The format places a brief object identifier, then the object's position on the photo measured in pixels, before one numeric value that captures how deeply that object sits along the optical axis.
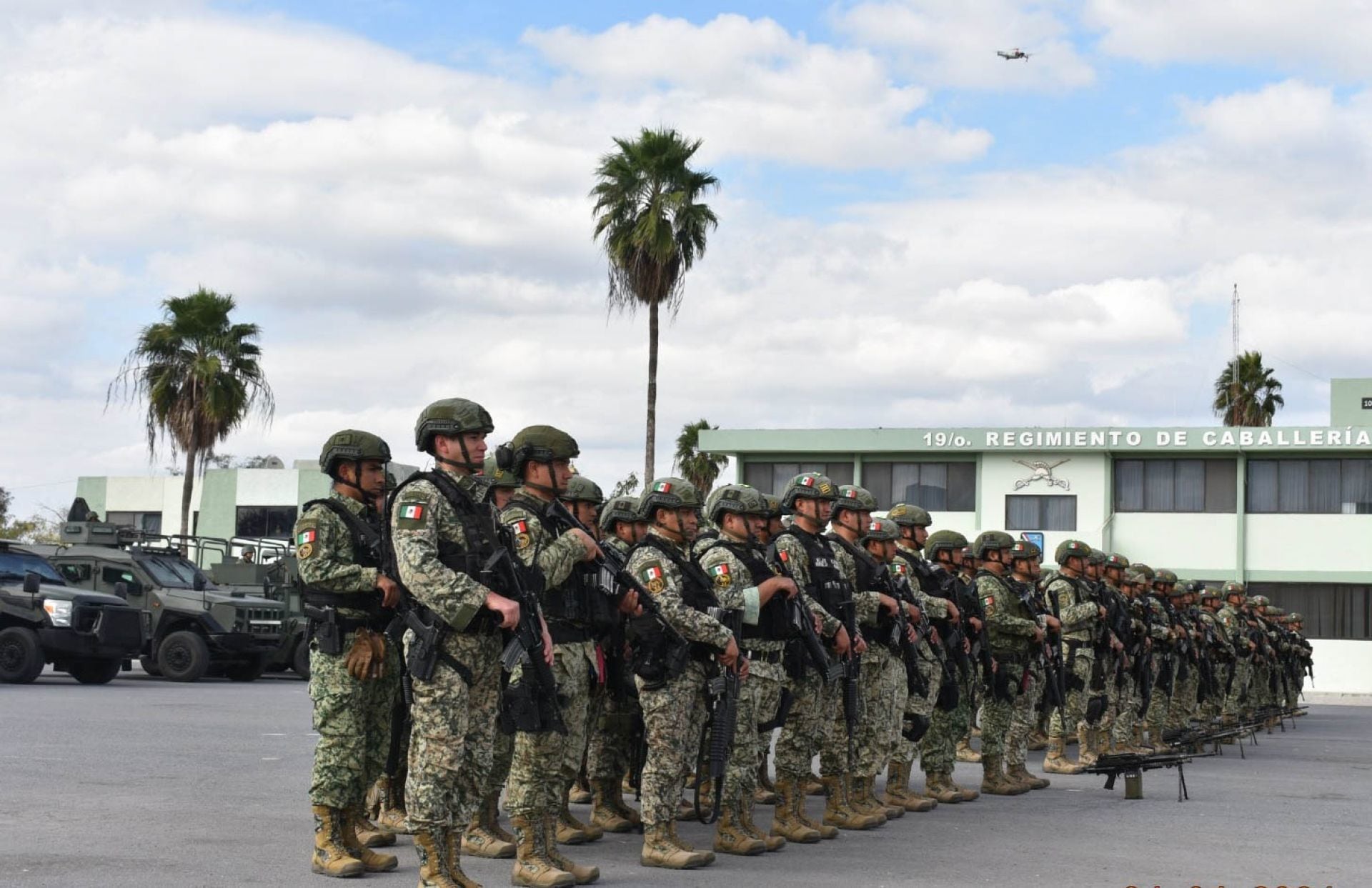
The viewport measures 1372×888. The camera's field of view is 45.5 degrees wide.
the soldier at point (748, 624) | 9.20
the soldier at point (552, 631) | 8.06
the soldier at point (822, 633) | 9.80
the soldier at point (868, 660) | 10.80
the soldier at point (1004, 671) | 13.01
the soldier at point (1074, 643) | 15.03
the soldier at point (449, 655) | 7.20
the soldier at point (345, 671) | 8.04
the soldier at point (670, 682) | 8.64
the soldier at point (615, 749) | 10.09
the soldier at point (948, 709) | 12.29
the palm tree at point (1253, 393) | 58.50
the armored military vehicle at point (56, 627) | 20.78
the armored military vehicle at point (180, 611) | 23.17
